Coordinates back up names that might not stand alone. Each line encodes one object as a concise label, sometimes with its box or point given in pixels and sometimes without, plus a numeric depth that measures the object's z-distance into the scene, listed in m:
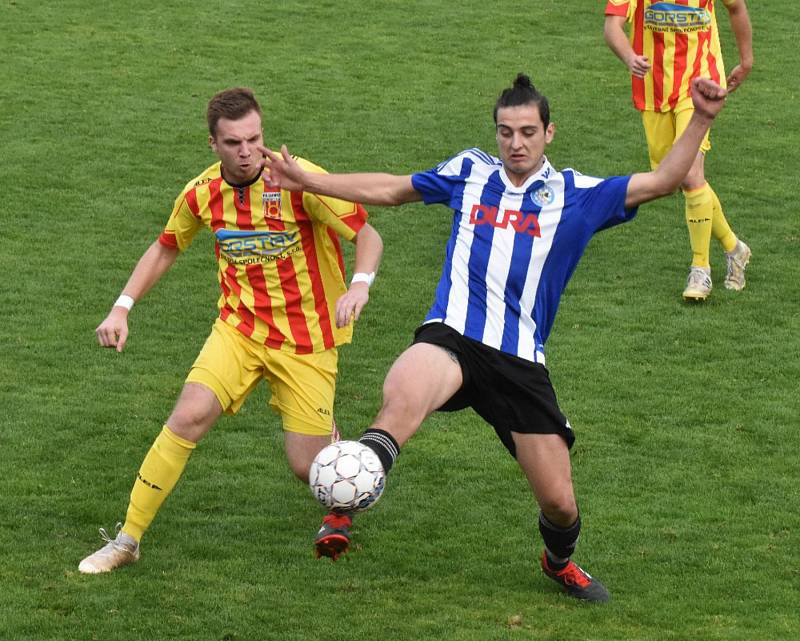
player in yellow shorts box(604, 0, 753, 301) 22.00
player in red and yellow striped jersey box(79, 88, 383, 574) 13.83
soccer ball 11.38
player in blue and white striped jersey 12.71
